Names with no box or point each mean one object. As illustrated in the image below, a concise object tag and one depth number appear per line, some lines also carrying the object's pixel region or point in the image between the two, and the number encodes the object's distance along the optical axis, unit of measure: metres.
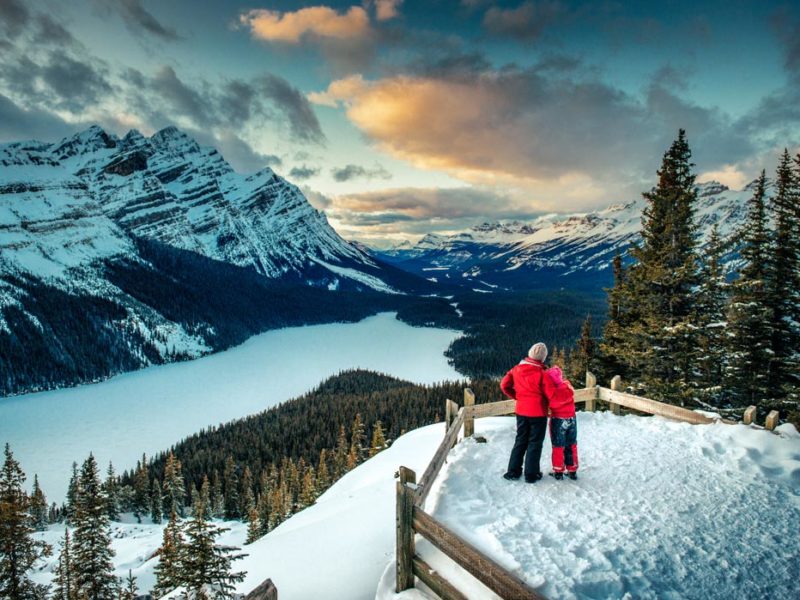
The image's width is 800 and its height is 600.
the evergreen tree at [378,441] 42.39
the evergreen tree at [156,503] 52.38
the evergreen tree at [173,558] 8.85
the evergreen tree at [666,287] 16.14
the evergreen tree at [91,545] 17.22
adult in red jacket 7.70
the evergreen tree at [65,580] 17.82
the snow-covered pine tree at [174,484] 48.78
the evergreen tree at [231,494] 52.21
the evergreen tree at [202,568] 8.45
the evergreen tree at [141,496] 53.59
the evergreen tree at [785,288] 16.36
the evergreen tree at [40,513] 46.28
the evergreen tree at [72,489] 48.31
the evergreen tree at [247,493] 47.05
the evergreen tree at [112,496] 47.43
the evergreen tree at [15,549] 14.08
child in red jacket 7.81
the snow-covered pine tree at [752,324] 16.16
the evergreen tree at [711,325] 15.71
